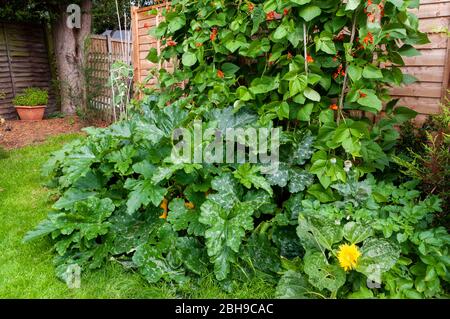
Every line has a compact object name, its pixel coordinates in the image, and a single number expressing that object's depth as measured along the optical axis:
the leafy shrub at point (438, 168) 1.80
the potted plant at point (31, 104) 6.65
